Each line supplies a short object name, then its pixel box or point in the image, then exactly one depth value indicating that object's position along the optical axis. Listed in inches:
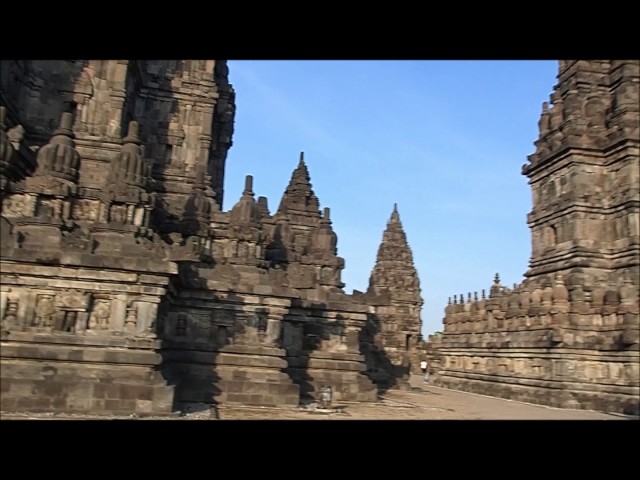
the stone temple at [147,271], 426.0
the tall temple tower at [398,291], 1914.4
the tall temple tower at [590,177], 1008.2
